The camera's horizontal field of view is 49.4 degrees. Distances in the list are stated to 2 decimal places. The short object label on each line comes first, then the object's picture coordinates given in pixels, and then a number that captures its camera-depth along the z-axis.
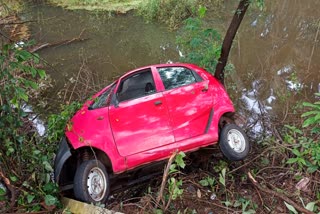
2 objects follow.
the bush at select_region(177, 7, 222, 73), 7.10
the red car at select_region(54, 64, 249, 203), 4.76
